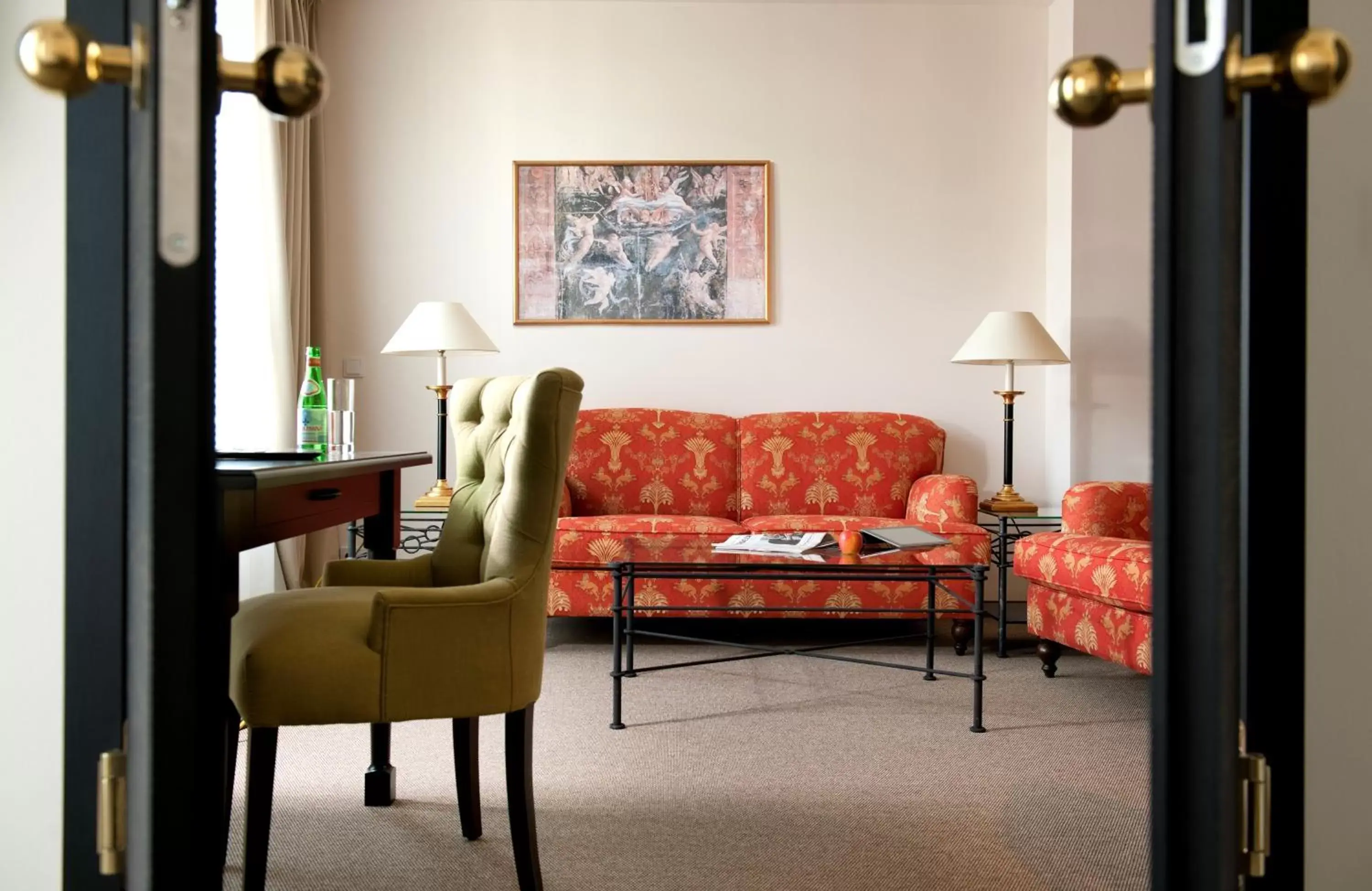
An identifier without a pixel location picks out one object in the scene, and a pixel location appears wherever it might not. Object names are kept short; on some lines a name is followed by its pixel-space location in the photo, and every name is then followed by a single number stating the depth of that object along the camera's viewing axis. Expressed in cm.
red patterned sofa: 441
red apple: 290
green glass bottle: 210
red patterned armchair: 288
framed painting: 466
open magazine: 296
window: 377
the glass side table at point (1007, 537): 371
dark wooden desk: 133
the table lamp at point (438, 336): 398
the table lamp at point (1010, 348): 399
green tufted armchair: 152
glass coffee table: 275
